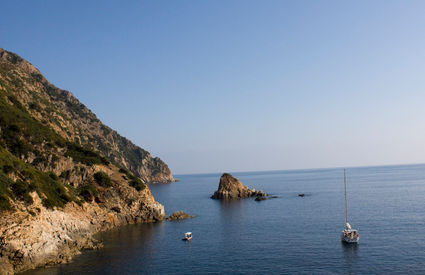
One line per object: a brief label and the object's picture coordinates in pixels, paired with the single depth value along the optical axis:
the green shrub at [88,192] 85.31
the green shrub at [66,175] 90.44
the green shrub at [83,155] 97.00
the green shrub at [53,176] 82.38
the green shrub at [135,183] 98.31
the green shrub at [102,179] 94.25
